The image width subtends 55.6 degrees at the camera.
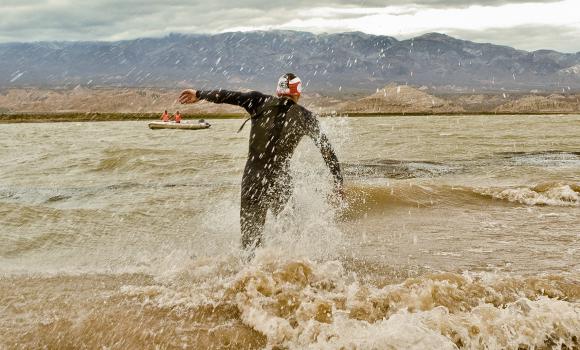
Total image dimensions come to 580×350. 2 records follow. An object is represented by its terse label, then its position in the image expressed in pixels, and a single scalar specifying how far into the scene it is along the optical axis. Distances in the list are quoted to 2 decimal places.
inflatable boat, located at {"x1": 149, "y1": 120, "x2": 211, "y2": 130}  48.34
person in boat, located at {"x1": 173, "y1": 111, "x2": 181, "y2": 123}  47.98
